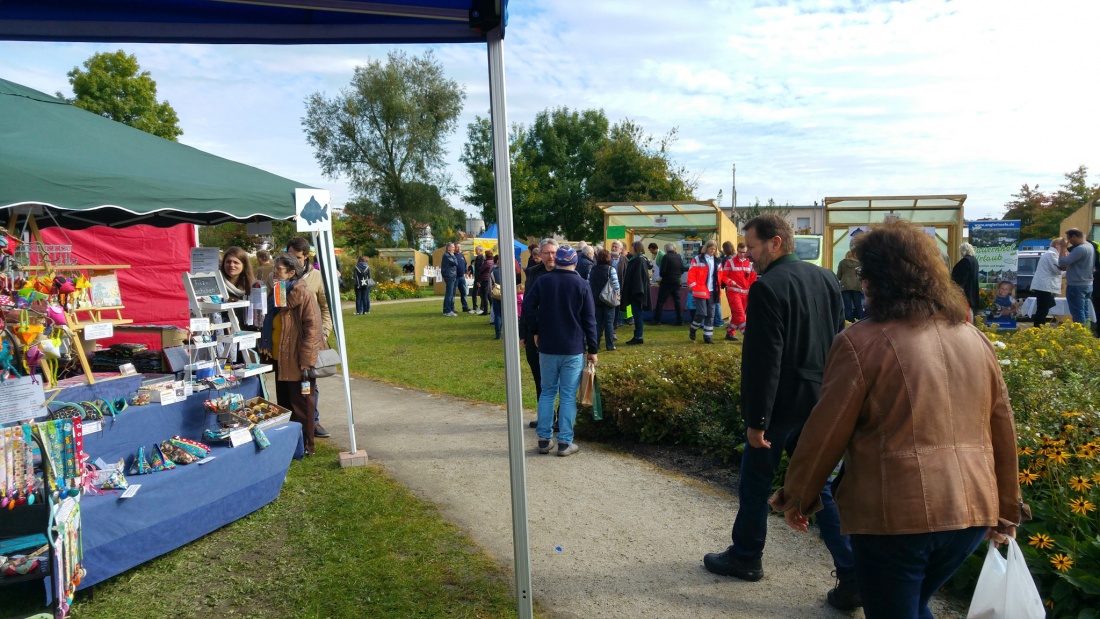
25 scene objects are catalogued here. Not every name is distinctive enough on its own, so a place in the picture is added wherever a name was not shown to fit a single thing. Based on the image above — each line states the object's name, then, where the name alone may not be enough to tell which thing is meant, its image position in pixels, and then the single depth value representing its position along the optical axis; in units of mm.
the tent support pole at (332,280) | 6316
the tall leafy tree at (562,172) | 48719
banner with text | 14039
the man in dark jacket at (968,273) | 10289
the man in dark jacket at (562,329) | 5949
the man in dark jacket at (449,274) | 19234
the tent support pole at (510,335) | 2807
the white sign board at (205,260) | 6961
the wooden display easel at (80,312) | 4637
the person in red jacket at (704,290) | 12820
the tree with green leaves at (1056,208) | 39969
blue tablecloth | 3879
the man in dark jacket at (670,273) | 14270
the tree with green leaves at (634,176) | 37531
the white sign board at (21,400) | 3621
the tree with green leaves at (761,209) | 47584
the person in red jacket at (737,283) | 12461
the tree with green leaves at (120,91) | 27516
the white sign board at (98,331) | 4786
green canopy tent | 4645
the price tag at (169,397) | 4780
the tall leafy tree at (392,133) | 43625
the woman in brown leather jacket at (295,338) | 6164
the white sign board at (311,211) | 6184
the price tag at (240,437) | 4805
